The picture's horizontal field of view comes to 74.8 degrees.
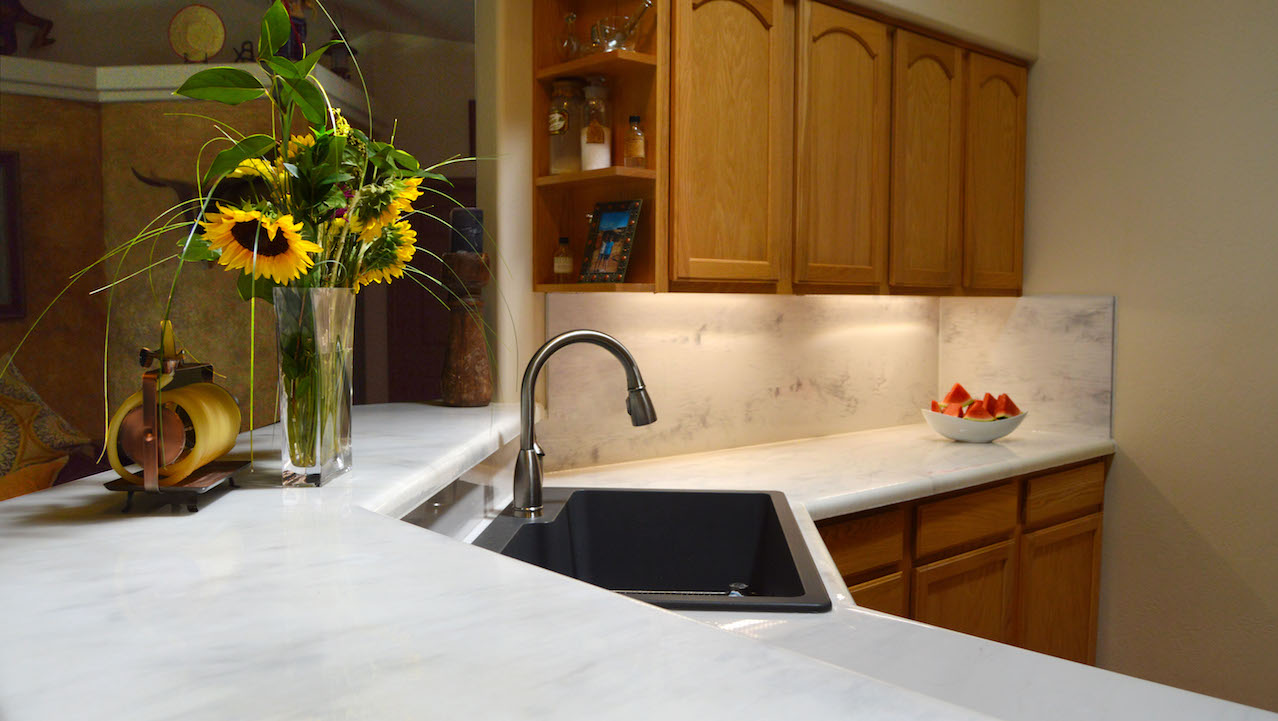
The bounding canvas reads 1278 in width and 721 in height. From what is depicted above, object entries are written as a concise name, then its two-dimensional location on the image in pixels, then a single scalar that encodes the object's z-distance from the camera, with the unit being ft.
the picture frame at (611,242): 6.43
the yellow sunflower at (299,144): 3.49
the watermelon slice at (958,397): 9.10
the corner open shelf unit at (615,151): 6.34
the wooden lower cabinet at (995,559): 6.75
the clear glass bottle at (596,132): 6.50
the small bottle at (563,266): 6.83
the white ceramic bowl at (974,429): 8.73
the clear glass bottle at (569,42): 6.63
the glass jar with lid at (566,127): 6.61
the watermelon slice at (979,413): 8.91
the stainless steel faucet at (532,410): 4.96
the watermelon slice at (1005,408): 8.95
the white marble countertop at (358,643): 1.41
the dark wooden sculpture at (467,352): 6.33
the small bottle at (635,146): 6.36
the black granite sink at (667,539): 5.42
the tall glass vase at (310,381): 3.52
